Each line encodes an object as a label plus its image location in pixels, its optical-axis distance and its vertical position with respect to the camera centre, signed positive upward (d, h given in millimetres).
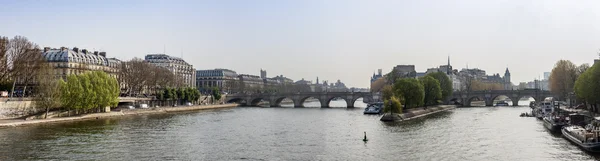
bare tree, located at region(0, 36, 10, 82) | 72512 +6072
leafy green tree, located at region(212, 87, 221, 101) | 147750 +1621
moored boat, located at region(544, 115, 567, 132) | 58659 -2844
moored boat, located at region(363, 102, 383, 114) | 100062 -1961
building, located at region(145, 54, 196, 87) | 181100 +13078
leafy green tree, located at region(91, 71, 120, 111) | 79375 +1658
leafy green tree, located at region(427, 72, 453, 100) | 132650 +3914
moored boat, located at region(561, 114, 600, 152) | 41219 -3232
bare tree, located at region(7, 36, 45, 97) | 75438 +6014
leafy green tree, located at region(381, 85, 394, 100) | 92931 +1179
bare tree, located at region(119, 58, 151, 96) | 116438 +5870
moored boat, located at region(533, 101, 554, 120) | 80875 -1915
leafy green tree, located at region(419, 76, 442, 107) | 110688 +1793
